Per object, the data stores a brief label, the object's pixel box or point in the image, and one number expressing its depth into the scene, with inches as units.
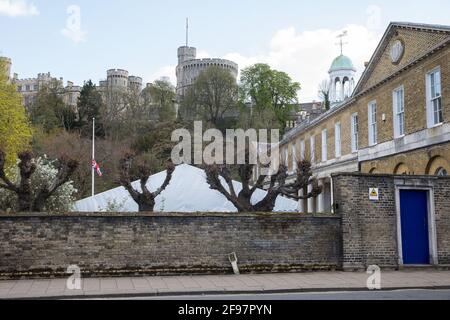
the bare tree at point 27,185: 582.9
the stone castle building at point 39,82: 2837.1
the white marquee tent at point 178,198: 802.8
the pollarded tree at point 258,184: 655.1
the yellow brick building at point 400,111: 847.7
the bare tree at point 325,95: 2316.6
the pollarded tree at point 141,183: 610.2
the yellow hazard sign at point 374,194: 586.6
